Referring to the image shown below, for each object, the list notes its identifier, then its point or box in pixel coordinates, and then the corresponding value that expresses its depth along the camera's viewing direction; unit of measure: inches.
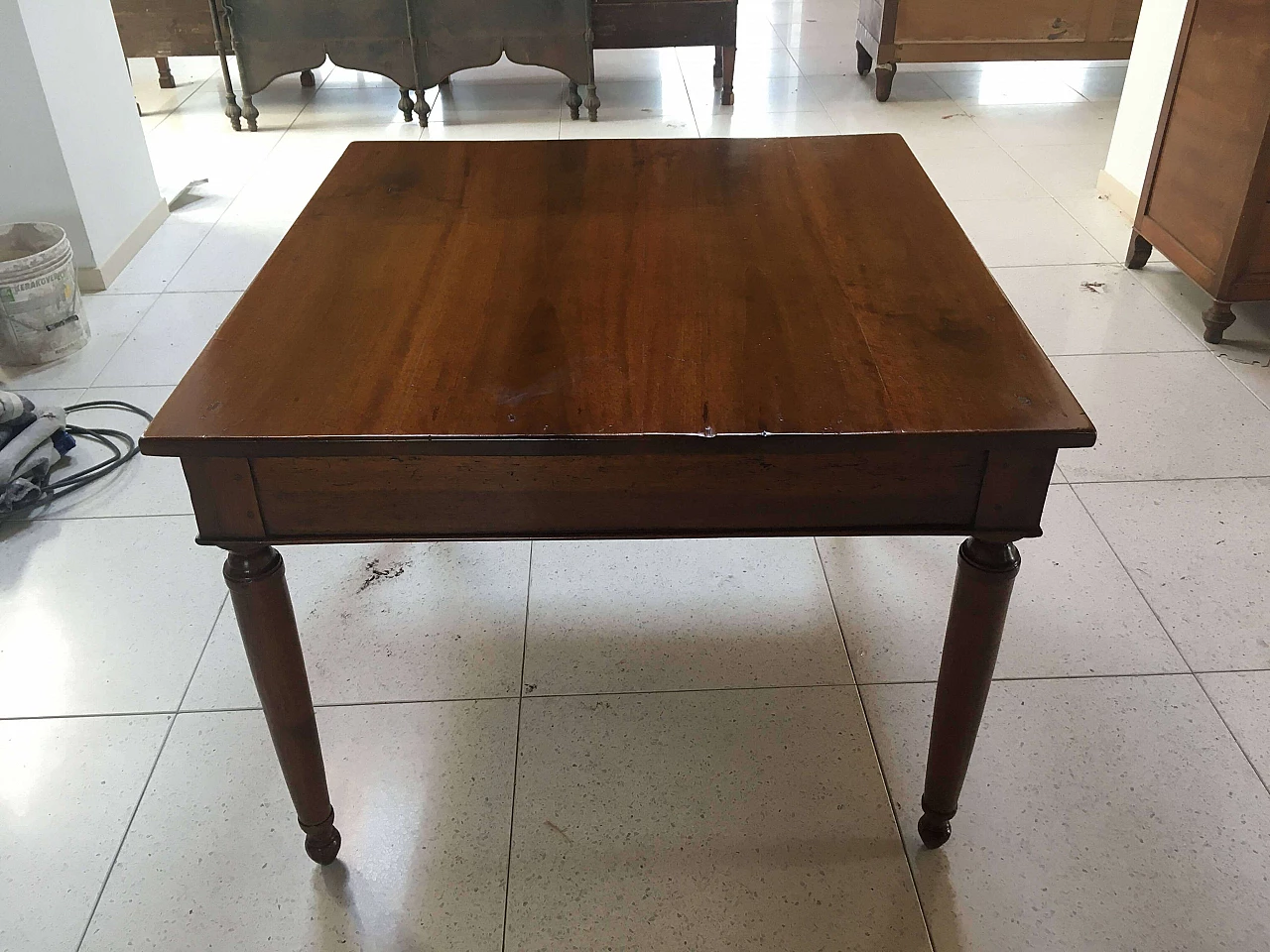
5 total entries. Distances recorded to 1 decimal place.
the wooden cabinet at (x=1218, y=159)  88.9
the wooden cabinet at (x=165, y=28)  161.2
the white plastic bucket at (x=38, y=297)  93.5
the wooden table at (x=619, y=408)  39.0
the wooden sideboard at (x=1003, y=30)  154.4
